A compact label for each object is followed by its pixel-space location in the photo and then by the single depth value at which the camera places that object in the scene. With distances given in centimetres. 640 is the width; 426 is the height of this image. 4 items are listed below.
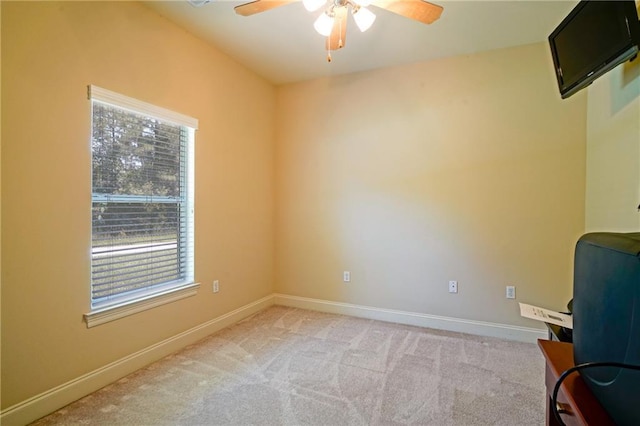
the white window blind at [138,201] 214
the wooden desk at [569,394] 75
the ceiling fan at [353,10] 172
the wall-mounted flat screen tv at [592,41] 145
